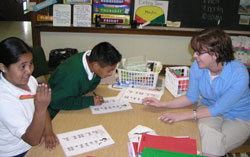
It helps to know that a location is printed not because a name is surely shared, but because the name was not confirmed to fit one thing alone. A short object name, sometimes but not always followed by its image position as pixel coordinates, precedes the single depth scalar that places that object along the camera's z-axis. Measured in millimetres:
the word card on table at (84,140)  961
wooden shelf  3061
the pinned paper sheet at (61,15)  3012
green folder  889
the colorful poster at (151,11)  3076
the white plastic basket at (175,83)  1556
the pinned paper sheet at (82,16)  3027
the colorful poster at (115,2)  3076
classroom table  952
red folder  970
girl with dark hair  995
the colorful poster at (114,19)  3121
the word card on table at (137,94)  1471
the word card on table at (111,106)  1305
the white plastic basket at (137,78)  1669
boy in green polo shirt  1309
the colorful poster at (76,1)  3064
